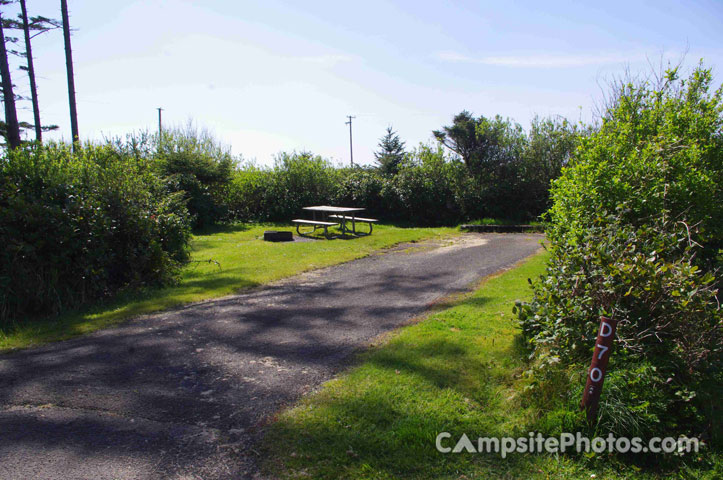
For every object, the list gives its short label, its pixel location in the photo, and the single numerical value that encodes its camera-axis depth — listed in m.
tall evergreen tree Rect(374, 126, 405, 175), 54.32
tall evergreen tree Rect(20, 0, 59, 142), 19.65
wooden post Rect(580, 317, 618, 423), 3.21
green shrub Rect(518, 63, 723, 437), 3.51
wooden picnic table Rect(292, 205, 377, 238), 15.41
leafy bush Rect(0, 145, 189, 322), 7.25
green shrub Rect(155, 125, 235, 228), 18.69
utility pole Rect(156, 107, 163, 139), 20.77
